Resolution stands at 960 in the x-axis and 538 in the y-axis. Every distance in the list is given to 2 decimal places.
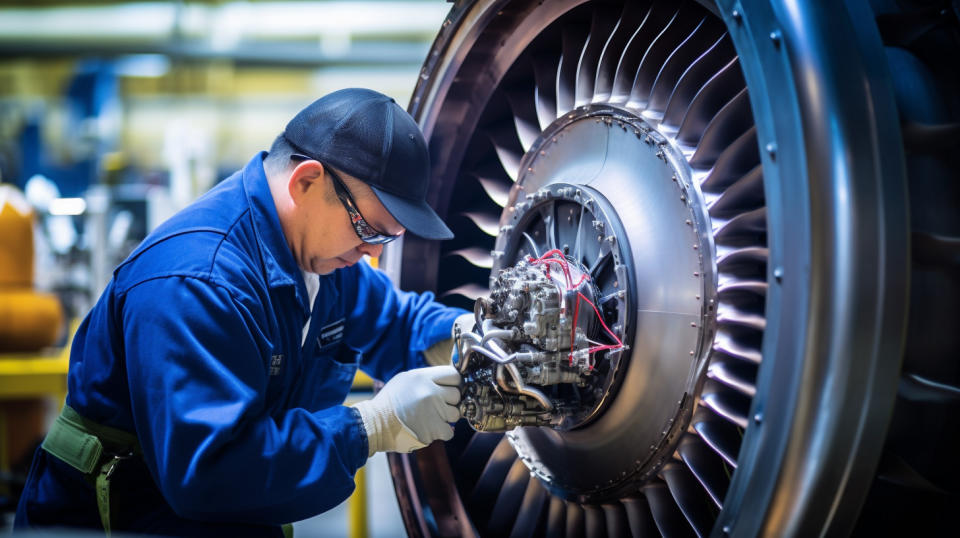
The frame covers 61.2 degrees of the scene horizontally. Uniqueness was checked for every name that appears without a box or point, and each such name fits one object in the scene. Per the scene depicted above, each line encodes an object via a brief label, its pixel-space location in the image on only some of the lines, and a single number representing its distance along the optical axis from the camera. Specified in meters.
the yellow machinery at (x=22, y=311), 3.66
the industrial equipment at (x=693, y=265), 1.00
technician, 1.41
